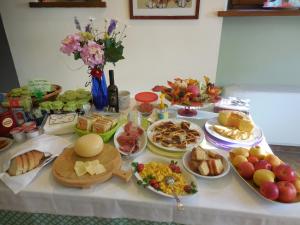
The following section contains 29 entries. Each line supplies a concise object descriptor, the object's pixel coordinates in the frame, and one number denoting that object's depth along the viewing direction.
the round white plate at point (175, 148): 0.88
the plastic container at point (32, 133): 0.95
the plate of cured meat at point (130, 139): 0.88
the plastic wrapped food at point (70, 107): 1.11
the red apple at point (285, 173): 0.68
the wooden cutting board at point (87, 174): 0.71
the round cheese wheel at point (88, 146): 0.80
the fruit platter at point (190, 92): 1.04
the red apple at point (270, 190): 0.64
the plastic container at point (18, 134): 0.93
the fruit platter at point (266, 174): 0.64
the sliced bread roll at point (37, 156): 0.79
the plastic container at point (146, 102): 1.22
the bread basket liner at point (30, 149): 0.73
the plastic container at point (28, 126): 0.96
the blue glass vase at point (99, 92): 1.16
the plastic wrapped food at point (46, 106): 1.10
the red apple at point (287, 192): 0.64
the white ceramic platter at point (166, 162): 0.68
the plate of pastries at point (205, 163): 0.75
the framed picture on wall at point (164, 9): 1.67
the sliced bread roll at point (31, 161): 0.77
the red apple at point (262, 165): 0.72
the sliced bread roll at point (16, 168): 0.74
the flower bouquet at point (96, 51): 0.97
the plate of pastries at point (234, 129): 0.95
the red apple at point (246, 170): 0.73
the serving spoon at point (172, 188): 0.67
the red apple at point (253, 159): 0.76
